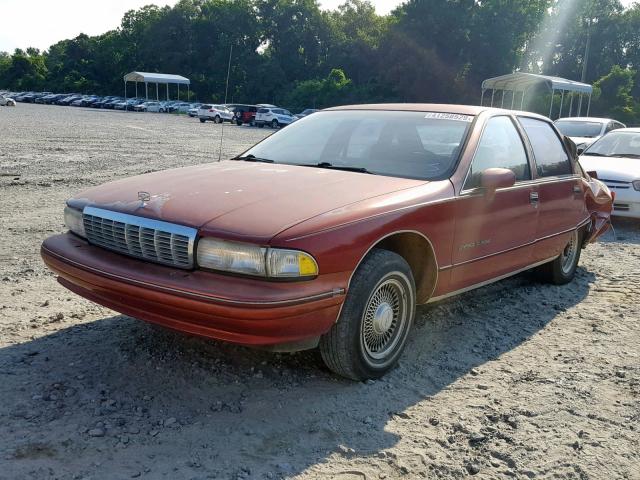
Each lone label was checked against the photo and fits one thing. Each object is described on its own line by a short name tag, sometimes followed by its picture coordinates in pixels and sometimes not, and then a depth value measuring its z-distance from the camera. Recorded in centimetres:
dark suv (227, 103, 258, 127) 4217
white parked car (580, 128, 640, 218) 877
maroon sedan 304
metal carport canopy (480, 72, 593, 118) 2491
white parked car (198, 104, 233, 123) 4419
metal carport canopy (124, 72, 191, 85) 6419
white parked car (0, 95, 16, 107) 5294
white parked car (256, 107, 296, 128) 4128
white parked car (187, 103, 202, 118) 5188
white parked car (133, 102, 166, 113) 6056
